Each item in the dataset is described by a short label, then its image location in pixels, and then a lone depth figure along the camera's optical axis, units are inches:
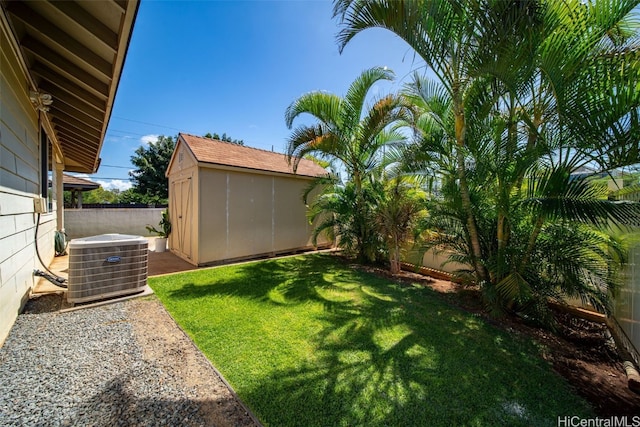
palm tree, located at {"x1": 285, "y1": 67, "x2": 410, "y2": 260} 250.1
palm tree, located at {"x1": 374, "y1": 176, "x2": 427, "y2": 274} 232.4
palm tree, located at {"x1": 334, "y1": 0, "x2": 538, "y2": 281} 115.3
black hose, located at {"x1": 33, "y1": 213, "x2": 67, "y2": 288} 165.9
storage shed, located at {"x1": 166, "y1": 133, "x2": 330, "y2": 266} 265.1
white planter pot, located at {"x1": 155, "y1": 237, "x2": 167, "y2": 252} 337.1
